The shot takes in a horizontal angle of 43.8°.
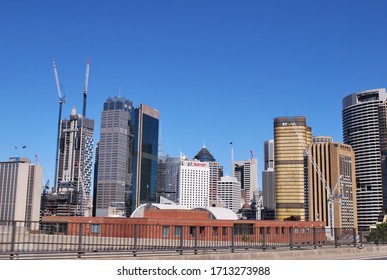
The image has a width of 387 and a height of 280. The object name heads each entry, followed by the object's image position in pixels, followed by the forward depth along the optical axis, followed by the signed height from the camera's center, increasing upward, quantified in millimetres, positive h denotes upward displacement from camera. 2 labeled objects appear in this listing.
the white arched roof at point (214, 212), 111125 +1876
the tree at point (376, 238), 36062 -1182
